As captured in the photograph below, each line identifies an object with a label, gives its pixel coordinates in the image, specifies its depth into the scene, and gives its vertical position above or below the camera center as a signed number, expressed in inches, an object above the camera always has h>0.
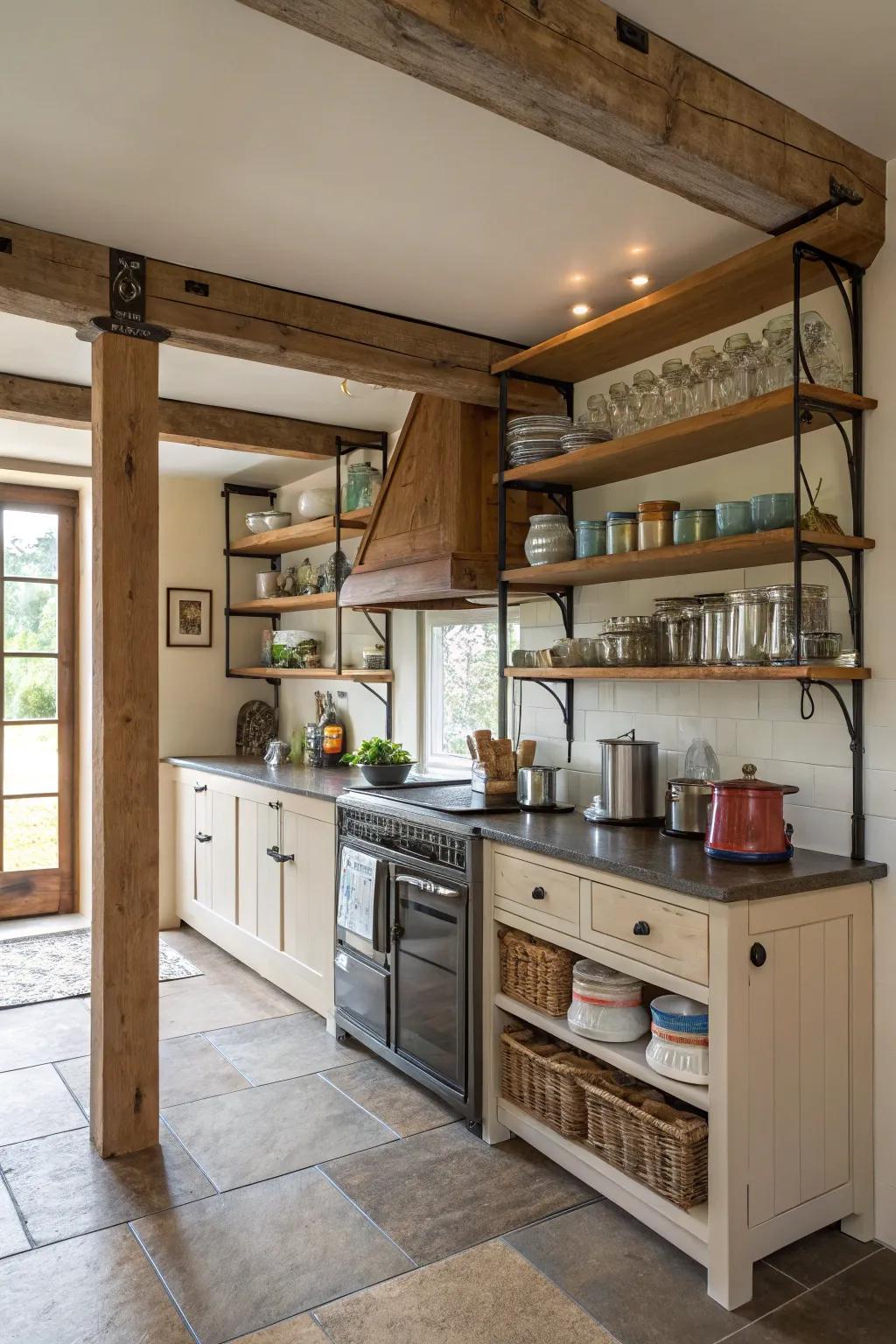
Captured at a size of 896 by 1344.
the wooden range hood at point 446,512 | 139.3 +23.9
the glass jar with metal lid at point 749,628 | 100.2 +4.6
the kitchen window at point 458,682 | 171.5 -1.8
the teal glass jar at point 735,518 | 103.3 +16.5
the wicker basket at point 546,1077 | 104.7 -45.5
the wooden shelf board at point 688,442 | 96.3 +26.4
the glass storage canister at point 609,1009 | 100.0 -35.1
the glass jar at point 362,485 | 186.9 +36.3
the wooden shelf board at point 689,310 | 95.6 +41.9
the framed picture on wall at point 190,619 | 227.5 +12.6
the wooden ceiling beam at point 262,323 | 106.3 +43.2
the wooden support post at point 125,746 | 112.0 -8.7
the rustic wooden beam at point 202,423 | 156.6 +44.5
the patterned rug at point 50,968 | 171.9 -57.0
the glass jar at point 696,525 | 108.3 +16.5
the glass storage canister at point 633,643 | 118.5 +3.6
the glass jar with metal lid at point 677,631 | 112.4 +4.9
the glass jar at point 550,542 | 129.2 +17.5
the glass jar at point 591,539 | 124.0 +17.1
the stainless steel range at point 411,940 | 117.6 -35.4
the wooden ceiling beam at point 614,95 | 62.9 +42.7
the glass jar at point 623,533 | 117.3 +16.9
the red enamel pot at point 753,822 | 94.7 -14.7
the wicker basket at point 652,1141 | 89.4 -45.6
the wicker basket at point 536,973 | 108.0 -34.2
